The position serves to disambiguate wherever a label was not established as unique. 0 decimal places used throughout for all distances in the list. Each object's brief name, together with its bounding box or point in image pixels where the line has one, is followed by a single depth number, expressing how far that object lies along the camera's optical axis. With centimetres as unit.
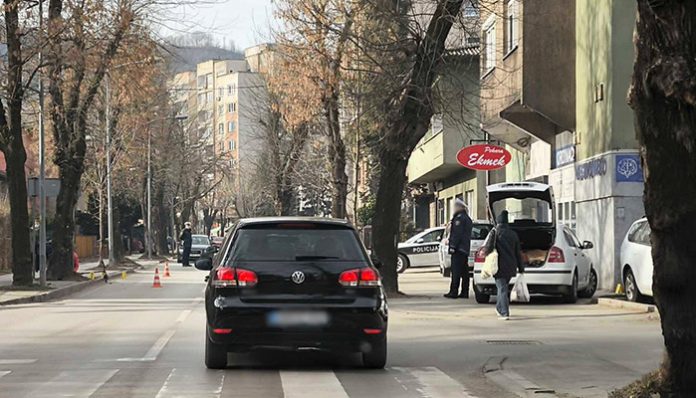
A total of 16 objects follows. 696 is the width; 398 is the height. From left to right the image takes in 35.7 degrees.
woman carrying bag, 1730
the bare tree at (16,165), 2619
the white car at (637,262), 1866
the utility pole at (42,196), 2761
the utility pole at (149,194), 5726
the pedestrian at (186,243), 4628
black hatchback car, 1109
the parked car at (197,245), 5800
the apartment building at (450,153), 2455
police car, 3850
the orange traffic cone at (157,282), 3069
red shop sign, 3297
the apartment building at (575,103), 2334
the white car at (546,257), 2064
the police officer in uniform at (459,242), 2197
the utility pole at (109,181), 4334
